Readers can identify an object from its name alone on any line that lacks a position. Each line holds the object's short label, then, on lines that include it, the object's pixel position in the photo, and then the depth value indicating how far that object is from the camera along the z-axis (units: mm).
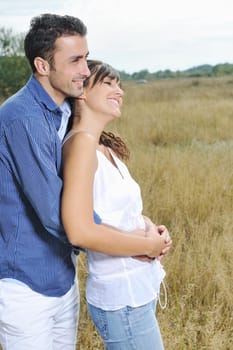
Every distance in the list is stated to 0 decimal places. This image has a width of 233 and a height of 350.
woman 2599
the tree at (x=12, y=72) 25685
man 2488
